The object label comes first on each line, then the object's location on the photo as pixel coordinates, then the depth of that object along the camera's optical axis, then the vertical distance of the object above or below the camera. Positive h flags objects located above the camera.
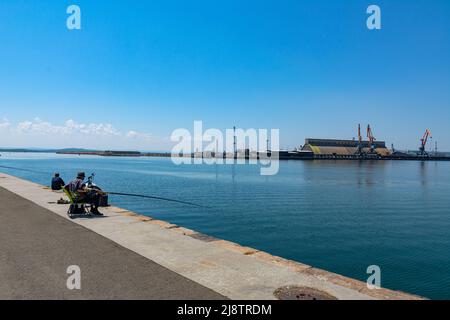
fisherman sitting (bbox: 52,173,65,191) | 20.95 -1.85
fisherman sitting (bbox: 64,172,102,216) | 12.78 -1.54
